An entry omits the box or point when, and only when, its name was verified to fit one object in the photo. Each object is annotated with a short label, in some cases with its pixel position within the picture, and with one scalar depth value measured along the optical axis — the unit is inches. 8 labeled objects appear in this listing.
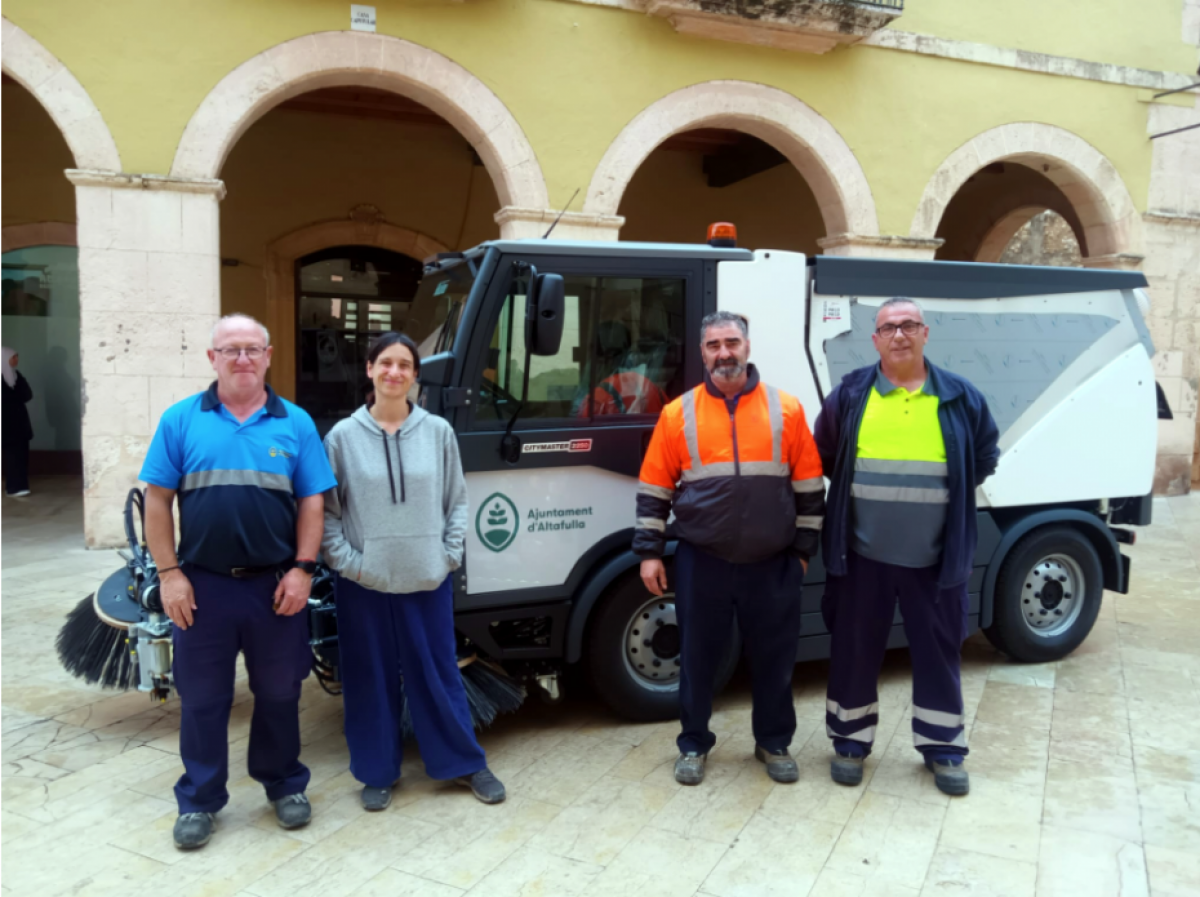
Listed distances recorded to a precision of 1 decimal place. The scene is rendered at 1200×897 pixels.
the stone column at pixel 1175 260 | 414.3
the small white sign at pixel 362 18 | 307.3
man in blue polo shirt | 116.6
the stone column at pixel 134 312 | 287.6
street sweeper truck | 146.4
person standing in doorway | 399.5
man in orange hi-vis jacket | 134.1
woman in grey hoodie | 127.0
